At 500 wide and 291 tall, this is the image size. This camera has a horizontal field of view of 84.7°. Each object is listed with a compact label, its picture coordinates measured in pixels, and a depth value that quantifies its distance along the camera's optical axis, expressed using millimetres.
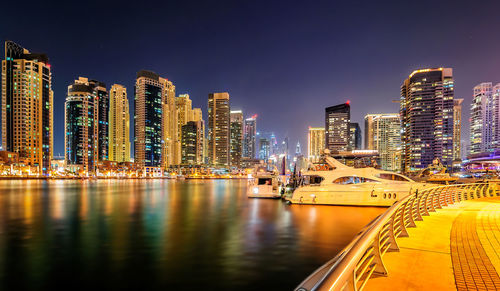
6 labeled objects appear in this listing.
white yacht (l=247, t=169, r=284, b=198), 36312
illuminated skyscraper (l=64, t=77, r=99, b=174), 194300
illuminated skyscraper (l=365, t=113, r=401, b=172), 173350
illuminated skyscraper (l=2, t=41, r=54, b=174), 150625
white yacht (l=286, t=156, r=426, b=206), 25234
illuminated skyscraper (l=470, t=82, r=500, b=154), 192500
